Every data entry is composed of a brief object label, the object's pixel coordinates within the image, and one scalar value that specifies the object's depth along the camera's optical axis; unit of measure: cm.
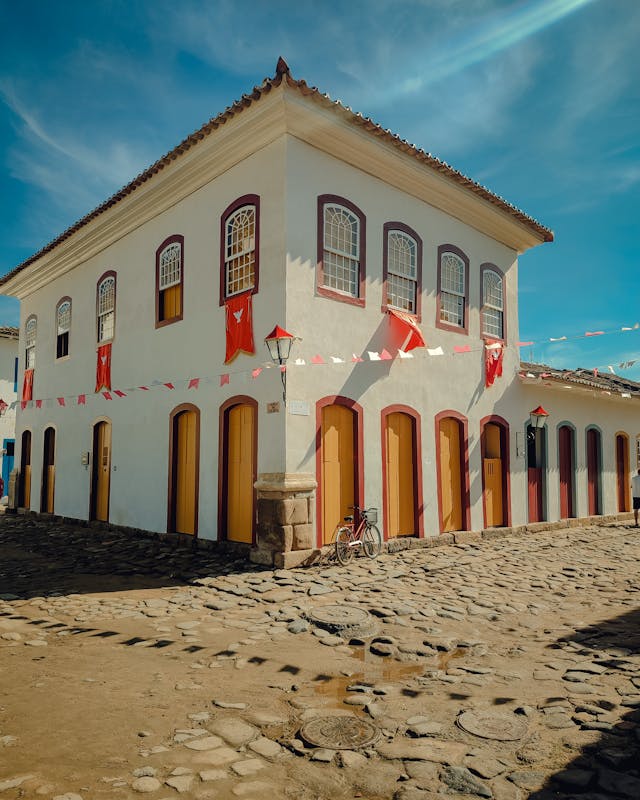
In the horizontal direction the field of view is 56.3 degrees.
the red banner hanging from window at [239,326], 993
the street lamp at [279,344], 881
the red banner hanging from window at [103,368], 1366
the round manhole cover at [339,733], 348
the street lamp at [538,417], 1377
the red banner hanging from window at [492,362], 1301
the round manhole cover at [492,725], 357
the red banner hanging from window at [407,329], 1096
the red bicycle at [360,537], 928
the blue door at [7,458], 2236
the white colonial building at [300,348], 955
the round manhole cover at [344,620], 592
